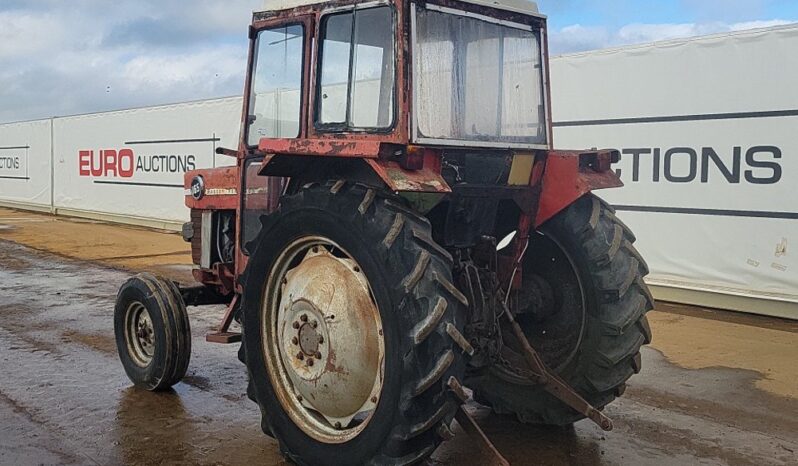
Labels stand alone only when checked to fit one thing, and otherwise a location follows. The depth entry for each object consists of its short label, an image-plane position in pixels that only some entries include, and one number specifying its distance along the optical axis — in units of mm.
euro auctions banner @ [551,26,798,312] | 8430
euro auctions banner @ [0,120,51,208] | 23219
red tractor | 3666
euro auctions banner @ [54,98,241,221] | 16078
